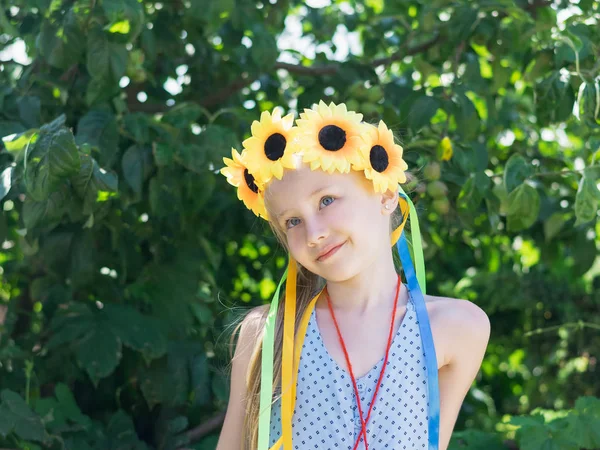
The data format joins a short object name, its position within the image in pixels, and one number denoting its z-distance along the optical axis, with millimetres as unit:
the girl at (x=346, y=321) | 1511
